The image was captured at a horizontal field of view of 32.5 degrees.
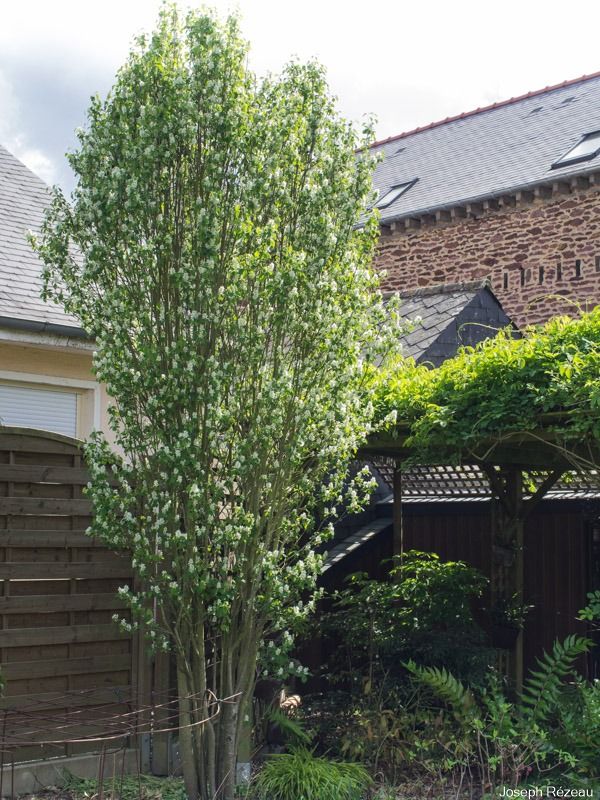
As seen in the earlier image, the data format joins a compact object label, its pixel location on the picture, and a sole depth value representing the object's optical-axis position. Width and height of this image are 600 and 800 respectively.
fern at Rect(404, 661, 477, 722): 6.82
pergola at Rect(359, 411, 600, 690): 7.70
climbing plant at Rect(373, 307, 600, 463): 6.20
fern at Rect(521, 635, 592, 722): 6.69
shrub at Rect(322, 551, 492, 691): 7.52
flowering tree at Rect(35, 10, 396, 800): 5.89
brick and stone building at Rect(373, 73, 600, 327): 18.97
